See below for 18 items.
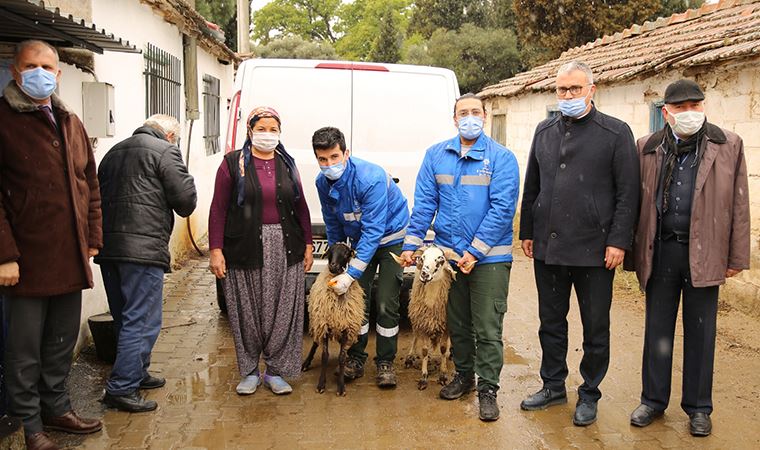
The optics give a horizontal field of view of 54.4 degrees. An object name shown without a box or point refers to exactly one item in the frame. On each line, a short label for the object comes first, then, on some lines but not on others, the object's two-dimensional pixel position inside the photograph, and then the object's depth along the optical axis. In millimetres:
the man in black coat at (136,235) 5148
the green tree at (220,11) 25844
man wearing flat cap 4742
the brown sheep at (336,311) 5629
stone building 8047
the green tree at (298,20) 64312
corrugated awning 4172
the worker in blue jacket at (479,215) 5148
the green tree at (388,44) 43312
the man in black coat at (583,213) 4895
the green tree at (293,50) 43250
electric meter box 6566
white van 6859
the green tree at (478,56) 30781
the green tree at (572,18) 24047
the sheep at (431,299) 5344
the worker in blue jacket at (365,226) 5484
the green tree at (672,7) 25086
